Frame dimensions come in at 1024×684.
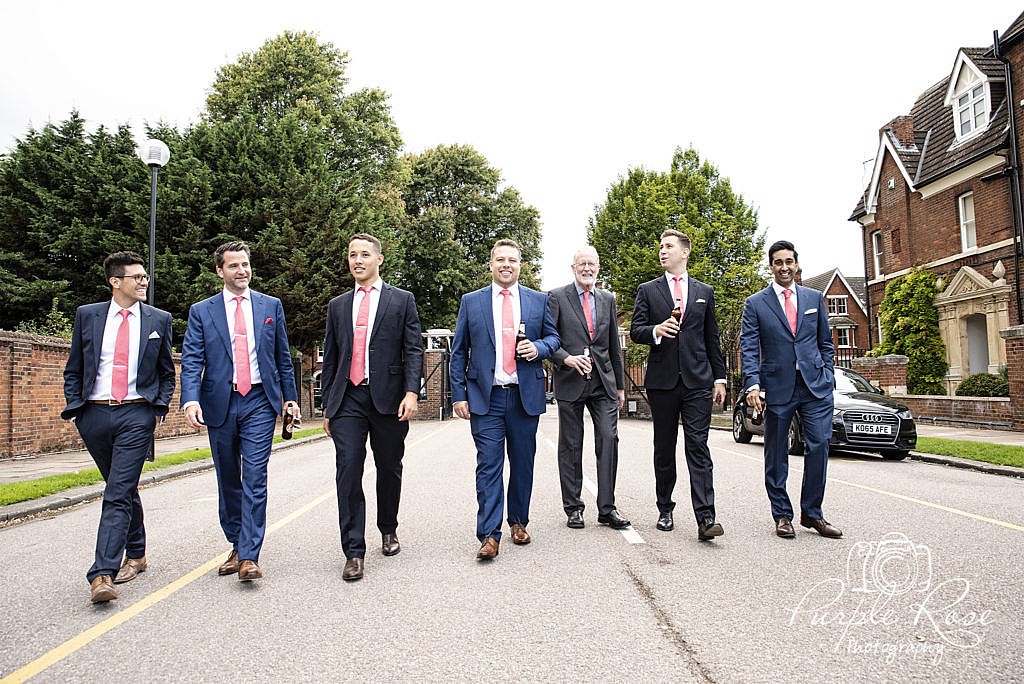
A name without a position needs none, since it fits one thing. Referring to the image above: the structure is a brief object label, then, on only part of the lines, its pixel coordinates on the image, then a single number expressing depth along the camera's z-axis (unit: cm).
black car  1220
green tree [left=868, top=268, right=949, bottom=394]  2445
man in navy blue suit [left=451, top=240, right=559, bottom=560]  547
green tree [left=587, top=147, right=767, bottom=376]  3331
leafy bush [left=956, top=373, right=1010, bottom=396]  1930
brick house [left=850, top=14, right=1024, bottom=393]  2162
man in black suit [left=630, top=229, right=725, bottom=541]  588
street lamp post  1278
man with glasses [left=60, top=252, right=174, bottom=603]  456
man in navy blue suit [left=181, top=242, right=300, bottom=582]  482
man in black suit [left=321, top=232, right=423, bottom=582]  511
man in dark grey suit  615
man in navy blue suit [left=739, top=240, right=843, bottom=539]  580
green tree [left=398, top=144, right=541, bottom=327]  4012
